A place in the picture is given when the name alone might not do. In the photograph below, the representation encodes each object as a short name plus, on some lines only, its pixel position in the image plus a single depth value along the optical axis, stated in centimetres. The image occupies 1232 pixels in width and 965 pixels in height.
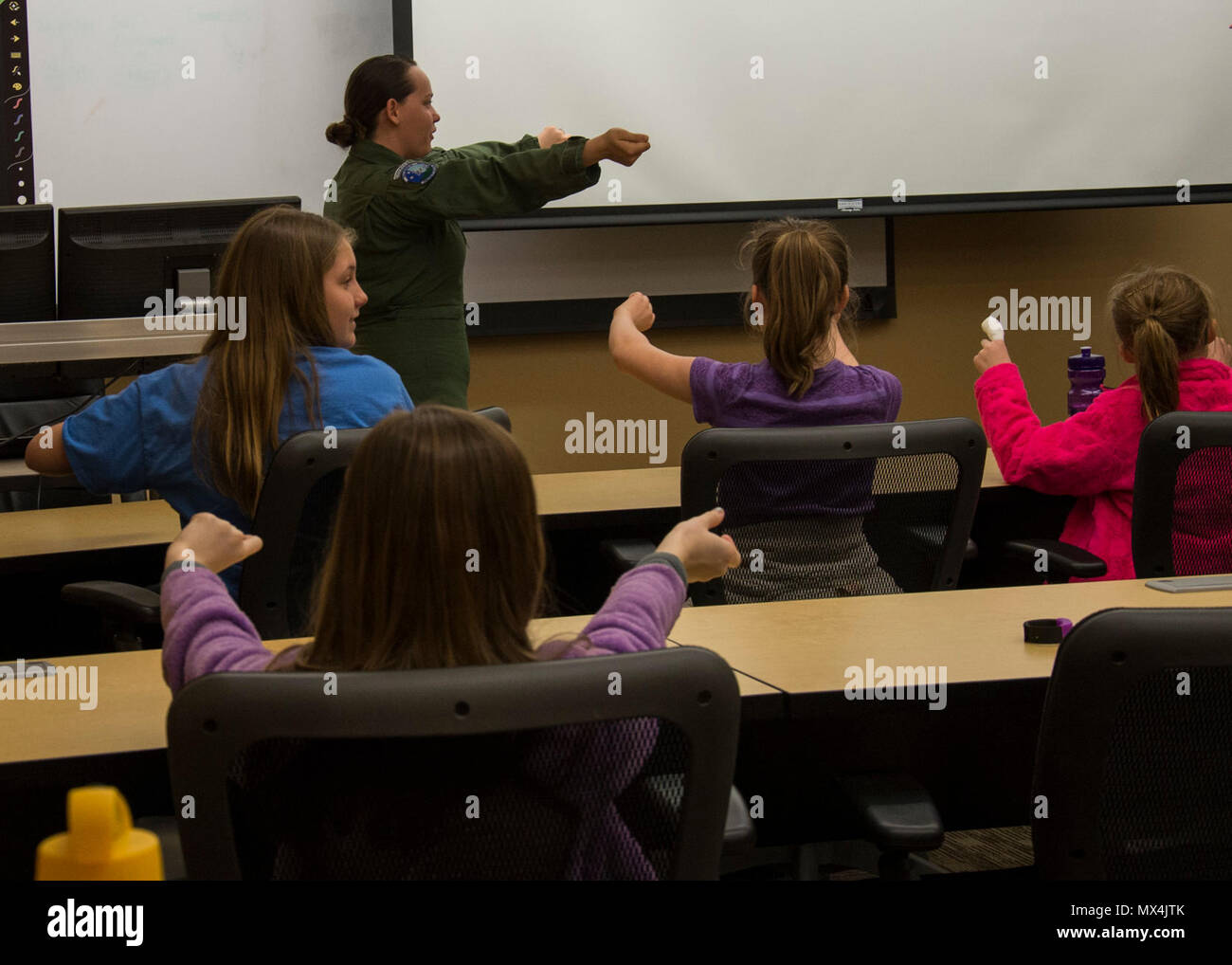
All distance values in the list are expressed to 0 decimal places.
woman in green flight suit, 649
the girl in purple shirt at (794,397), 495
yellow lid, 214
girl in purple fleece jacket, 351
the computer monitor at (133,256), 593
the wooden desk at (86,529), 536
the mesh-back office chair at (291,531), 473
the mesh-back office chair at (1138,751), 348
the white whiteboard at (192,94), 740
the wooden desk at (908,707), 444
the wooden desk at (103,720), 418
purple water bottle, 660
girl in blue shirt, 497
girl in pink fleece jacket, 554
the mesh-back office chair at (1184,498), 495
